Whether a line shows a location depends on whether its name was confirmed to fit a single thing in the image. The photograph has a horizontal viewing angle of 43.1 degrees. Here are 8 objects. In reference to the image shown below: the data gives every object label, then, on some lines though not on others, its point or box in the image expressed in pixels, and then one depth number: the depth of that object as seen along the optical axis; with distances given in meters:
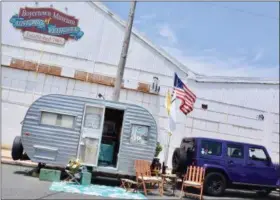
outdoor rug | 9.59
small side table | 11.25
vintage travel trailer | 11.10
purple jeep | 11.70
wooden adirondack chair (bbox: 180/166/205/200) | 10.61
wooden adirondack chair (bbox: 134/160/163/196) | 10.50
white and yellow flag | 13.15
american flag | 14.13
